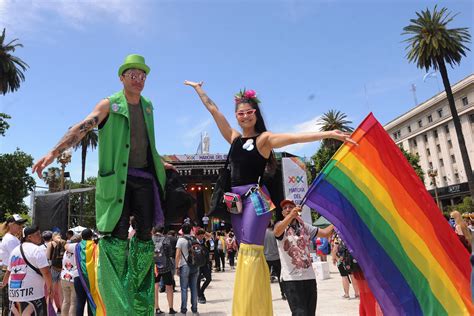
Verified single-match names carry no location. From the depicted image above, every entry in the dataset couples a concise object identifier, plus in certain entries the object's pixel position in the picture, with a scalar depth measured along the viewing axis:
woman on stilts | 3.05
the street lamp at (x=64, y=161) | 23.38
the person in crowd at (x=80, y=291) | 7.29
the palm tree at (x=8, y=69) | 30.44
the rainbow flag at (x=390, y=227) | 3.80
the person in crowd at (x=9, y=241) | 7.73
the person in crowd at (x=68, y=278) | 7.67
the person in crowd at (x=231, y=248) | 23.41
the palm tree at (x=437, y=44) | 29.33
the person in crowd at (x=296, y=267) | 5.14
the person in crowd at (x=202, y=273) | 11.14
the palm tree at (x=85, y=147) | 42.72
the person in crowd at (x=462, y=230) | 8.31
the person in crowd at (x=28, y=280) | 5.97
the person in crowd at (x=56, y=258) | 8.44
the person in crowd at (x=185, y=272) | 9.64
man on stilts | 3.02
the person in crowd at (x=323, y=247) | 16.50
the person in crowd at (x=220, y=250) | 21.31
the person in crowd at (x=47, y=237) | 8.88
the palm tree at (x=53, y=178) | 45.50
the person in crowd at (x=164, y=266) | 9.62
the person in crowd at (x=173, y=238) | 12.13
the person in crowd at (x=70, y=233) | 10.09
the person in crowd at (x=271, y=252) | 11.30
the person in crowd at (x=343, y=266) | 9.36
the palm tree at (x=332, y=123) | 49.50
